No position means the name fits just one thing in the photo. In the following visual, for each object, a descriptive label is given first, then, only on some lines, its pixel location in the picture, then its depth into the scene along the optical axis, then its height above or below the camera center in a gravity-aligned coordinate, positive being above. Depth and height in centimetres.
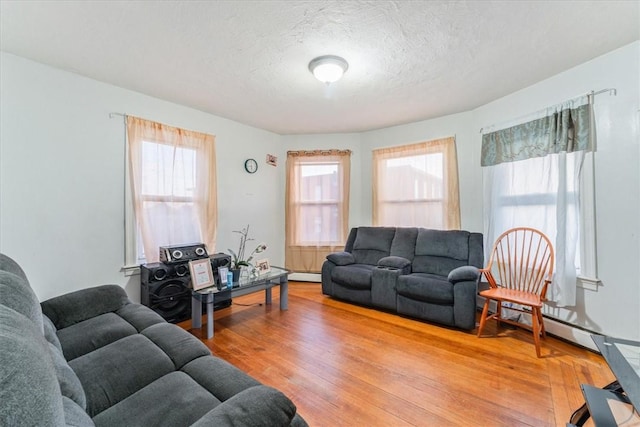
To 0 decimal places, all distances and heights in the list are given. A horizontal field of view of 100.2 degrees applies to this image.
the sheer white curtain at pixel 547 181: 242 +32
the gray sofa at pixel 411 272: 275 -73
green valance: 239 +76
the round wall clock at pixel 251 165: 405 +74
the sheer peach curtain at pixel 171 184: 293 +35
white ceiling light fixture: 221 +123
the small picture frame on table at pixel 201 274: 271 -63
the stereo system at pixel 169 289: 272 -79
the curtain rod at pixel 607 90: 223 +103
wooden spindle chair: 238 -62
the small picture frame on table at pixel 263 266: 327 -66
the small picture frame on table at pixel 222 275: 283 -65
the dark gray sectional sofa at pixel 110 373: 59 -76
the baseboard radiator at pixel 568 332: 233 -111
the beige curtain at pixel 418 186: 364 +39
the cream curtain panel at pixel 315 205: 444 +13
